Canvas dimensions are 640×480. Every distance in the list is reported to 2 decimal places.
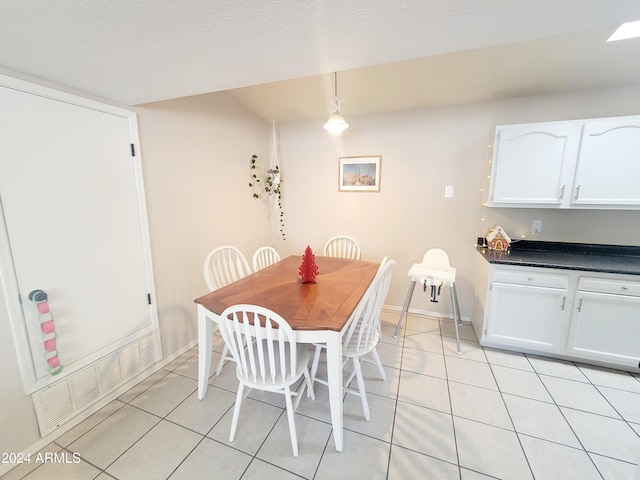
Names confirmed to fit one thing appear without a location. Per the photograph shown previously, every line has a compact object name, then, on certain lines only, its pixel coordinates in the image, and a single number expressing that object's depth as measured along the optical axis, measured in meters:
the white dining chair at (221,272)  2.00
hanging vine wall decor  3.21
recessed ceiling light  1.61
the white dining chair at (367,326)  1.53
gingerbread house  2.52
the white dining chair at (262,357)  1.28
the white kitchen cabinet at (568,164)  2.02
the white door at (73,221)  1.35
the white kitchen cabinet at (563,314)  1.96
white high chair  2.33
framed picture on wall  3.01
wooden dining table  1.38
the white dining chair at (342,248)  2.89
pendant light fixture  2.03
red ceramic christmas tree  1.97
